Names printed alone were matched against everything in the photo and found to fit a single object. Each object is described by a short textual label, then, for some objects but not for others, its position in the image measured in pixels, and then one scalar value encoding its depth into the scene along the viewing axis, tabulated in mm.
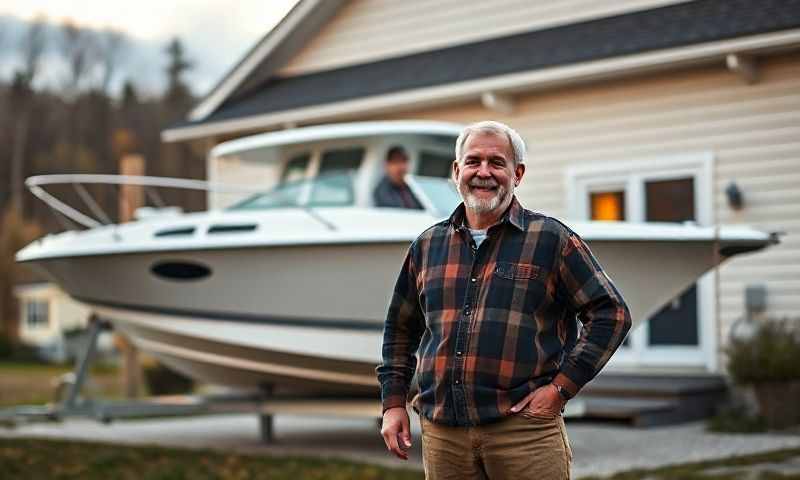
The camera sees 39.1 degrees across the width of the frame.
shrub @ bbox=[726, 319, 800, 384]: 9531
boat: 8125
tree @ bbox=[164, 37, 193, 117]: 51531
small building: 47156
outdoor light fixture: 10320
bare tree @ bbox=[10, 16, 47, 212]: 48906
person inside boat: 8648
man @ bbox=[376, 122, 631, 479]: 3240
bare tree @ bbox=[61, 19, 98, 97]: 51531
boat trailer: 9312
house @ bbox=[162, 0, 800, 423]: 10250
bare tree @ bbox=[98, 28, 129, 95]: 52500
